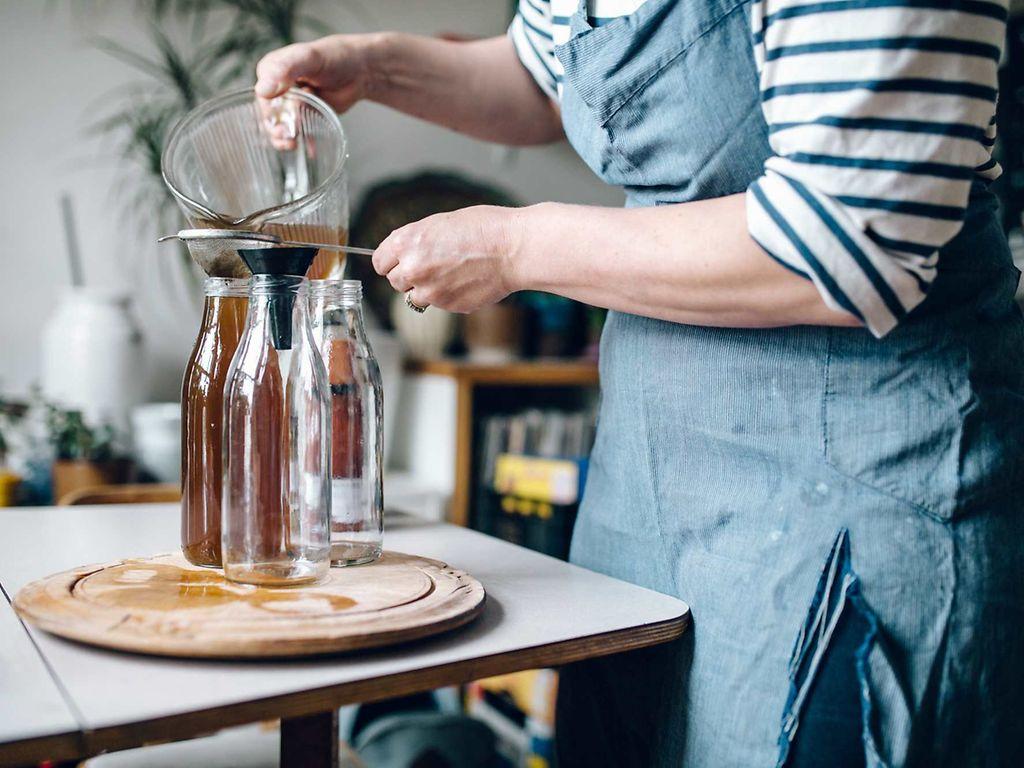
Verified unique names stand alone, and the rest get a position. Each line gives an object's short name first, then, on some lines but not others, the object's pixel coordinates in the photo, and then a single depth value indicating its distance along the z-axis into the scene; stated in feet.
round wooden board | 2.02
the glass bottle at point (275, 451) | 2.47
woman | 2.13
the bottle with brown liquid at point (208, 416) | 2.69
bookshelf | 8.04
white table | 1.77
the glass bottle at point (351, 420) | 2.84
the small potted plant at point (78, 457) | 6.51
